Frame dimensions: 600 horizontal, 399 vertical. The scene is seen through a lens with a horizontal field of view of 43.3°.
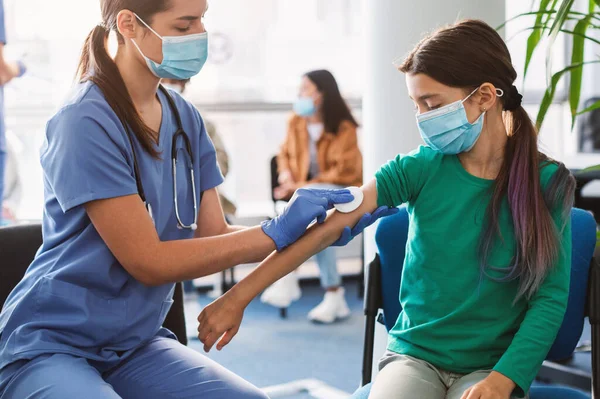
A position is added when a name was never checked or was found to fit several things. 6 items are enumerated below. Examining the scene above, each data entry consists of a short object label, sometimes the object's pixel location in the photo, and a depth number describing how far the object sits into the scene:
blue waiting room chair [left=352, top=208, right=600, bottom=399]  1.50
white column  2.14
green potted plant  1.49
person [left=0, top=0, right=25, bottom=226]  2.62
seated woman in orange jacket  4.28
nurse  1.33
